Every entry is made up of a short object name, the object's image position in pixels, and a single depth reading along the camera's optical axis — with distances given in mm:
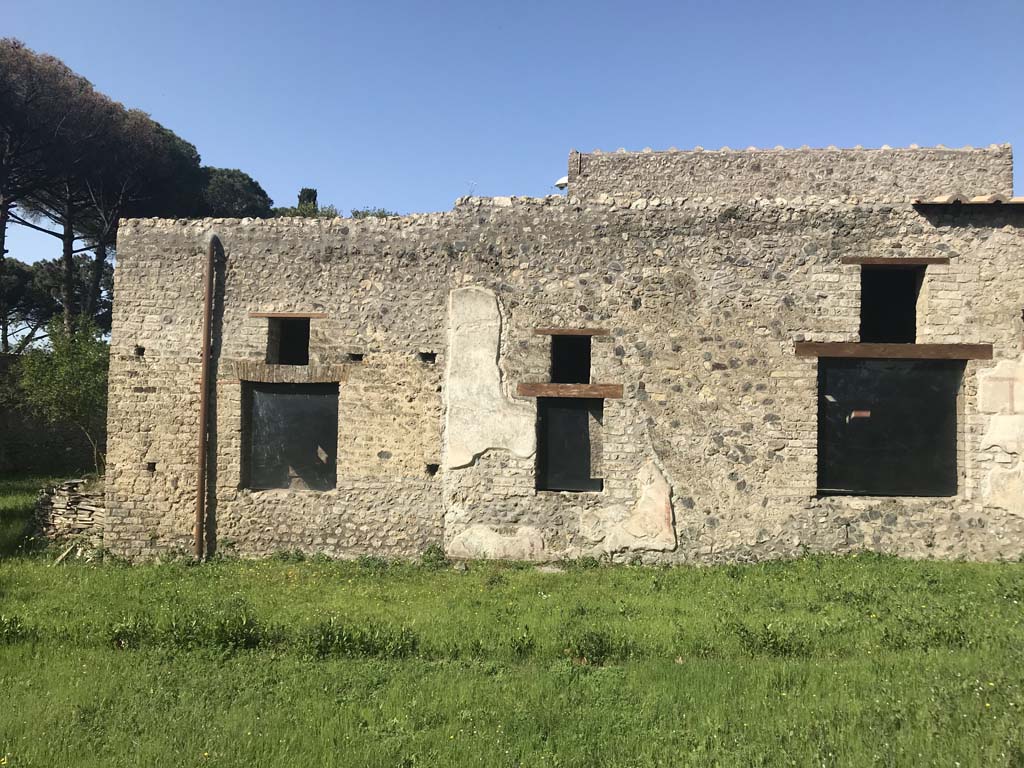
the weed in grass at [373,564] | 8534
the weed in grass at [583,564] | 8367
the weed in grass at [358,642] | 5508
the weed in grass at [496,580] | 7704
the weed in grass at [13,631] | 5895
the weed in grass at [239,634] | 5715
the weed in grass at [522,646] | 5500
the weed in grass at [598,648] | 5418
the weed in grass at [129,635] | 5812
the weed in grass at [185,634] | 5738
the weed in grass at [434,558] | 8630
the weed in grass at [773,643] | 5402
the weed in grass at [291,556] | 9031
